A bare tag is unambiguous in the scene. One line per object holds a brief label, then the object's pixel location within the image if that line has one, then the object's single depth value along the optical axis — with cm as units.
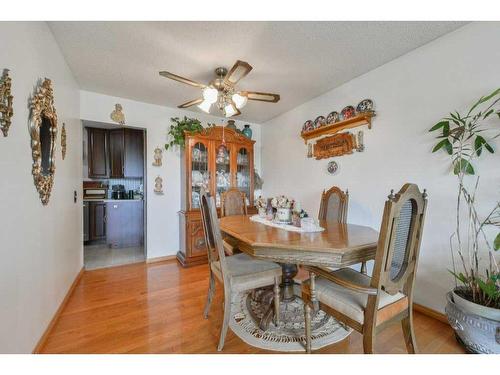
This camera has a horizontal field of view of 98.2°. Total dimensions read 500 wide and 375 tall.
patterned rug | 150
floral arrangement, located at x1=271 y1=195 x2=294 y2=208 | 202
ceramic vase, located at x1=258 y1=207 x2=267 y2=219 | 230
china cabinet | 309
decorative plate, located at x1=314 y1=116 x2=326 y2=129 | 286
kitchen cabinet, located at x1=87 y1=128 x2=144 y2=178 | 395
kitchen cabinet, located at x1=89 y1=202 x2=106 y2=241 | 396
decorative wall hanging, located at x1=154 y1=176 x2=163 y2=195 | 321
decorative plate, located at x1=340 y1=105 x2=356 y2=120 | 248
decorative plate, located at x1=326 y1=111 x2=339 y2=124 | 268
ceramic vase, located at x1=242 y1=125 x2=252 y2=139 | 372
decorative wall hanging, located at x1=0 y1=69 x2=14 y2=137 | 100
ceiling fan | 184
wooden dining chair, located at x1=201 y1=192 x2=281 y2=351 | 147
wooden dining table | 127
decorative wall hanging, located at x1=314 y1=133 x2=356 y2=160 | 252
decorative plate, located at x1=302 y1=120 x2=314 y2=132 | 303
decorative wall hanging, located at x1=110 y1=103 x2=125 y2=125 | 293
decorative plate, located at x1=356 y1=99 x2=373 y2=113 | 231
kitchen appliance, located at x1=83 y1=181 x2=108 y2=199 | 406
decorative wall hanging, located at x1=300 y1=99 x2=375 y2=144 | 232
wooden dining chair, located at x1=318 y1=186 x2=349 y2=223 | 224
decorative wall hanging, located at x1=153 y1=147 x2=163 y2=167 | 320
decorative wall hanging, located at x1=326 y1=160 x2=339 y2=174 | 272
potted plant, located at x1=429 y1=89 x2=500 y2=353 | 130
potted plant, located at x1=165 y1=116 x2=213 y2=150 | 314
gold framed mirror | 138
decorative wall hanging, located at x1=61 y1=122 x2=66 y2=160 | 200
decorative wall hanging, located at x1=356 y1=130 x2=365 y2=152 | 241
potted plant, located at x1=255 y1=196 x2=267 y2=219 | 236
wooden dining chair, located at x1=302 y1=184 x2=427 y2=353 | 106
